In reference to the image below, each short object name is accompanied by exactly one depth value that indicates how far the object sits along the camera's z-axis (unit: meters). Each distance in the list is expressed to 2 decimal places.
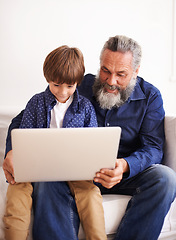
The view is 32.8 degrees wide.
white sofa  1.52
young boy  1.35
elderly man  1.42
